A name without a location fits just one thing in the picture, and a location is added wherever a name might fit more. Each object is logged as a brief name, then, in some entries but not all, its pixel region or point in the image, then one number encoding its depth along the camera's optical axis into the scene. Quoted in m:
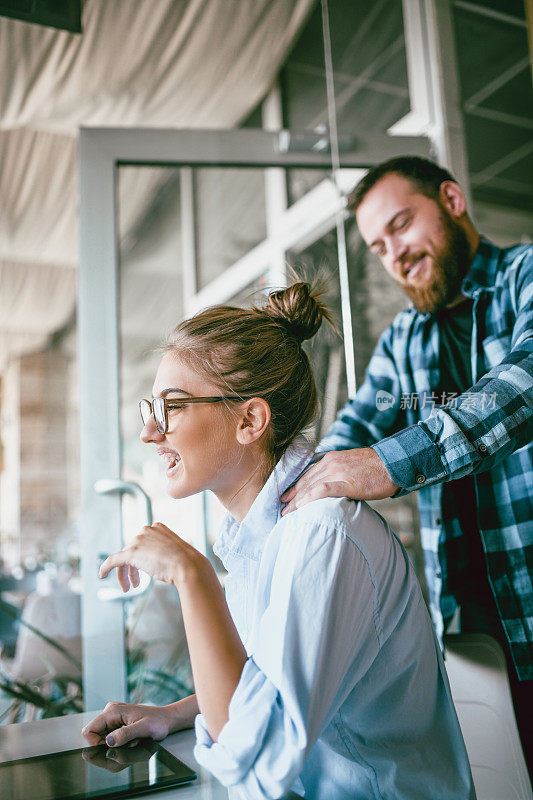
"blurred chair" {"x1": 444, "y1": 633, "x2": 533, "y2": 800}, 1.49
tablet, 0.91
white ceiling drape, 1.91
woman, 0.83
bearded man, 1.29
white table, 0.92
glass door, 1.74
